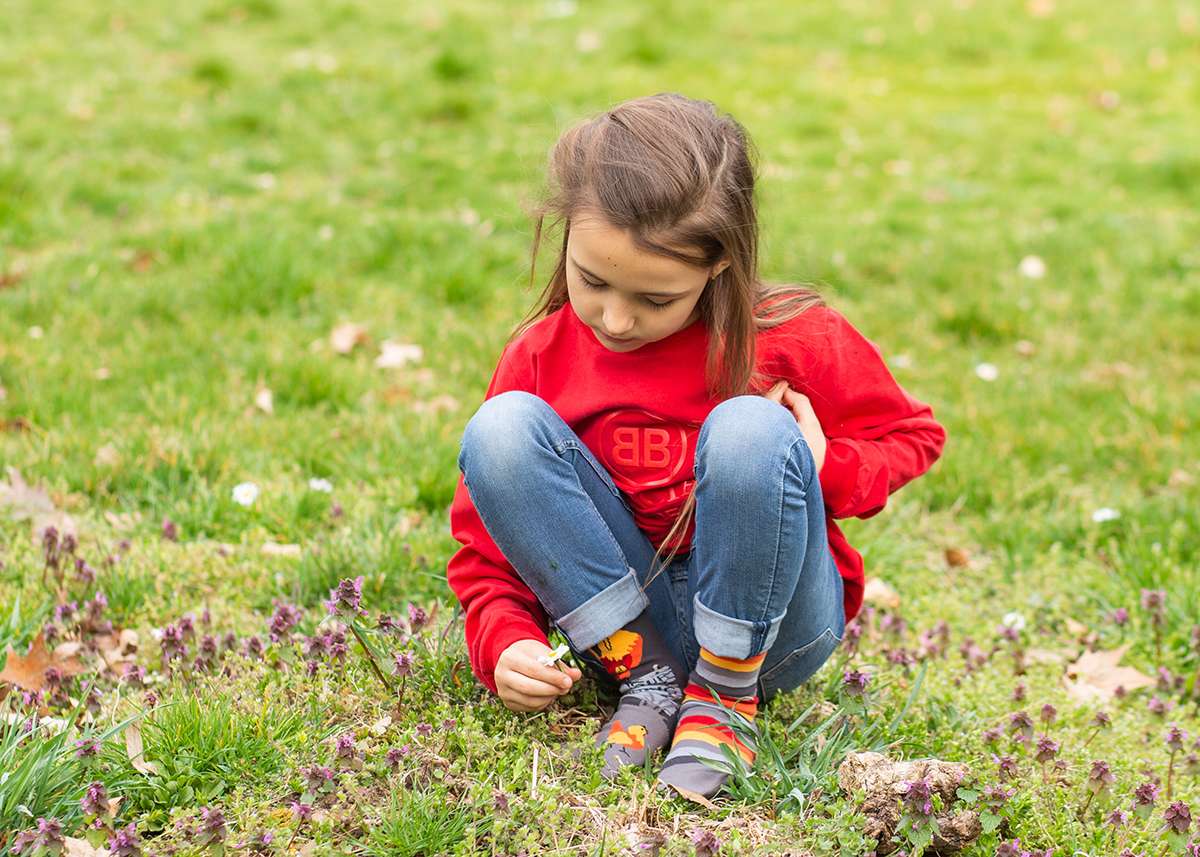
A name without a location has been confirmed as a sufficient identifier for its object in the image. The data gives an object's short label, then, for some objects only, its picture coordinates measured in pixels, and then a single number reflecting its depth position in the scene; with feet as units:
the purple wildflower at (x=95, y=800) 6.84
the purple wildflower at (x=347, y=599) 7.83
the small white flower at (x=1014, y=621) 10.52
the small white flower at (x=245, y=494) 11.32
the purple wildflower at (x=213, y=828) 6.77
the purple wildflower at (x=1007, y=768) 7.61
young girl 7.38
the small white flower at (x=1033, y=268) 17.79
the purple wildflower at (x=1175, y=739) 7.87
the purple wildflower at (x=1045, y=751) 7.60
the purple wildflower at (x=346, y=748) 7.28
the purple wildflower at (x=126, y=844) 6.66
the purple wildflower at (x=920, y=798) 6.94
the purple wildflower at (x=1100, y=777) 7.45
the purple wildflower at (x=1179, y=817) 7.07
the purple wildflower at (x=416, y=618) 8.66
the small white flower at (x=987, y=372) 15.14
